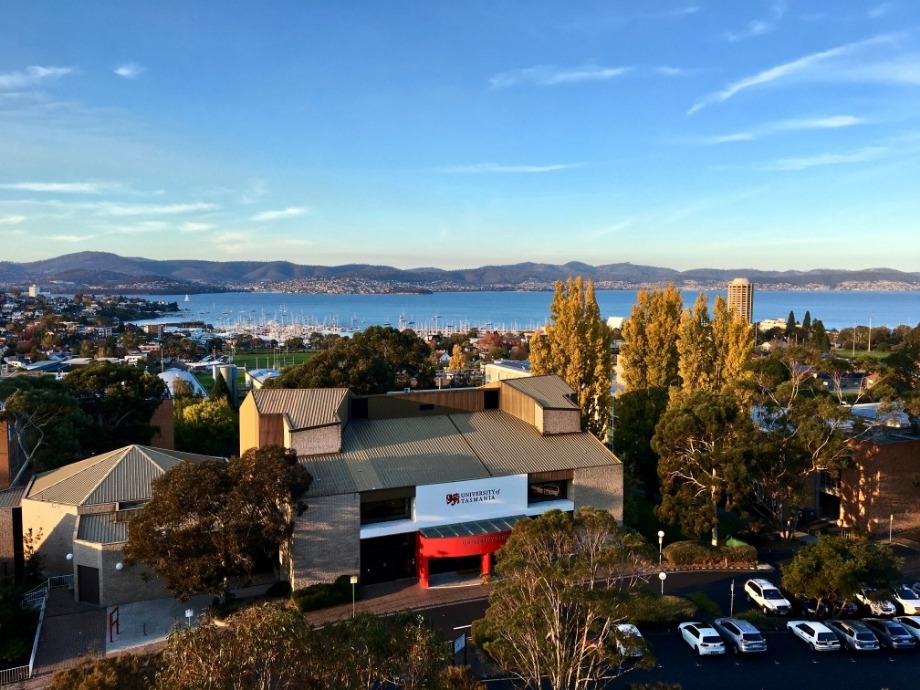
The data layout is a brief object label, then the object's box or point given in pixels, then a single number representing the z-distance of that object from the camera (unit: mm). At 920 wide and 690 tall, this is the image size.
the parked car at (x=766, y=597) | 23047
